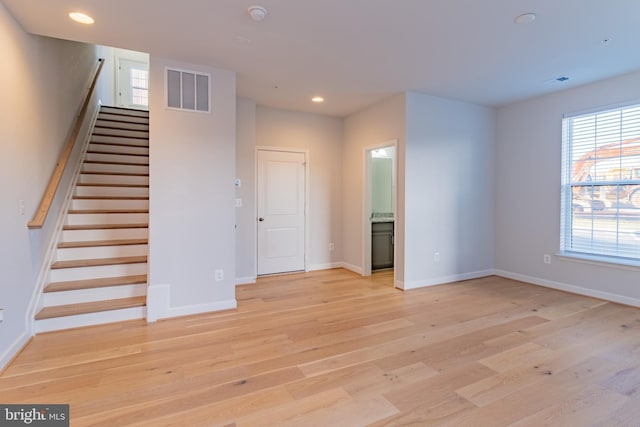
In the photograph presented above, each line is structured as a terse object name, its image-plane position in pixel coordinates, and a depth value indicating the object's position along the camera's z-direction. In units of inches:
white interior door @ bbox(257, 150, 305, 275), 194.1
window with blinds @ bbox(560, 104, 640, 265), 141.9
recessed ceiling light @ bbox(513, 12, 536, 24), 94.3
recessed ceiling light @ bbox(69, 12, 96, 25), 95.0
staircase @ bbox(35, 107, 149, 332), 118.3
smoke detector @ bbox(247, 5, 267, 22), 90.7
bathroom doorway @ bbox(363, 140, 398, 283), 197.3
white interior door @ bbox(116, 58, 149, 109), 272.8
